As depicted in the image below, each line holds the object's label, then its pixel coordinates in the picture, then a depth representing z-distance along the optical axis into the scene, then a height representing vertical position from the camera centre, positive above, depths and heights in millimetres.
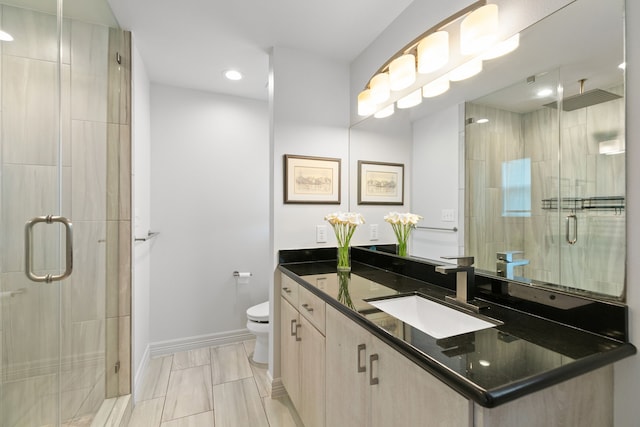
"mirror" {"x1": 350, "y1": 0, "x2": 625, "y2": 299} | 868 +208
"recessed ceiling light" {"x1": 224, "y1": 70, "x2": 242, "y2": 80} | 2363 +1163
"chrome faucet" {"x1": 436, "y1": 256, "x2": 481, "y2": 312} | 1175 -274
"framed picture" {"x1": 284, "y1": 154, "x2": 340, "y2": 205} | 2037 +257
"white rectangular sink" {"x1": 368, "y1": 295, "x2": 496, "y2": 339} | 1099 -418
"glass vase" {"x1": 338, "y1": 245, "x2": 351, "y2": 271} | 1916 -285
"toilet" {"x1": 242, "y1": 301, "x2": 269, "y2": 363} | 2361 -939
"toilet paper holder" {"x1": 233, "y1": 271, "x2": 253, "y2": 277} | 2788 -573
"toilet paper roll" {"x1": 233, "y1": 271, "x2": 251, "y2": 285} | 2792 -605
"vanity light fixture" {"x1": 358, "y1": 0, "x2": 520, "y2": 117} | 1193 +771
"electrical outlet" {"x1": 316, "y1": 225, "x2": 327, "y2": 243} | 2129 -137
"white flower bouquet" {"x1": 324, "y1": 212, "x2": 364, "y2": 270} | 1912 -67
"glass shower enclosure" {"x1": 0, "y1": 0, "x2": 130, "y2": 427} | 1190 +13
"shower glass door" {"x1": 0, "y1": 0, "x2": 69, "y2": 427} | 1175 +14
